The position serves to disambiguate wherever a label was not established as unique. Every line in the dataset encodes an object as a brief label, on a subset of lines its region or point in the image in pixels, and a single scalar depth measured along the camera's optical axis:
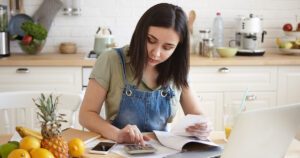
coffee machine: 3.49
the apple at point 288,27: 3.67
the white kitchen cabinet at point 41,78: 3.00
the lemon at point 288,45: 3.58
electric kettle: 3.19
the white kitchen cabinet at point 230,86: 3.19
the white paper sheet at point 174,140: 1.40
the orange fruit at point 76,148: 1.28
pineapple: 1.17
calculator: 1.34
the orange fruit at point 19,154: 1.12
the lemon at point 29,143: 1.18
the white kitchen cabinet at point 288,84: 3.28
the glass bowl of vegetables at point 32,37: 3.26
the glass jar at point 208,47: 3.41
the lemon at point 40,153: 1.14
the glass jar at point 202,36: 3.55
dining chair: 1.94
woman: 1.69
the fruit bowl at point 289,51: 3.55
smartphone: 1.35
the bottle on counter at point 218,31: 3.66
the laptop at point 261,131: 0.99
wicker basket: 3.48
